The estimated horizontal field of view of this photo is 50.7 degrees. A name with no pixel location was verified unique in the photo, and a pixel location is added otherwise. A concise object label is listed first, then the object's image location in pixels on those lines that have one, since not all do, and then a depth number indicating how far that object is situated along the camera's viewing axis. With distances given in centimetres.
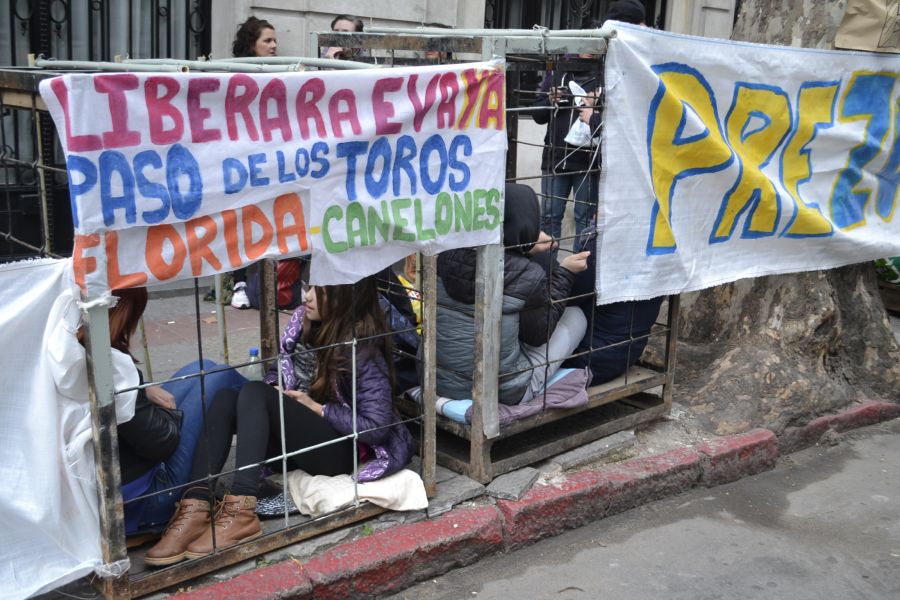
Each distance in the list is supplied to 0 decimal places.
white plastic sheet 289
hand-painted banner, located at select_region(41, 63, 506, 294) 285
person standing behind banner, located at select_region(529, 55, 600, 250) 481
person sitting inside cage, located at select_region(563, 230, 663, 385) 474
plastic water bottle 467
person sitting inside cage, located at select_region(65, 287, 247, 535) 319
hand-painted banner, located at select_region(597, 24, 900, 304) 438
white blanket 380
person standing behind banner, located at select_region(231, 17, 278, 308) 726
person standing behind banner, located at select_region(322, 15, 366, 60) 472
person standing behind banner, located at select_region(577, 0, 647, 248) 572
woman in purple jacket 360
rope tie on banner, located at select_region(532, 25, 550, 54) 401
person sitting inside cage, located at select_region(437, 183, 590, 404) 419
